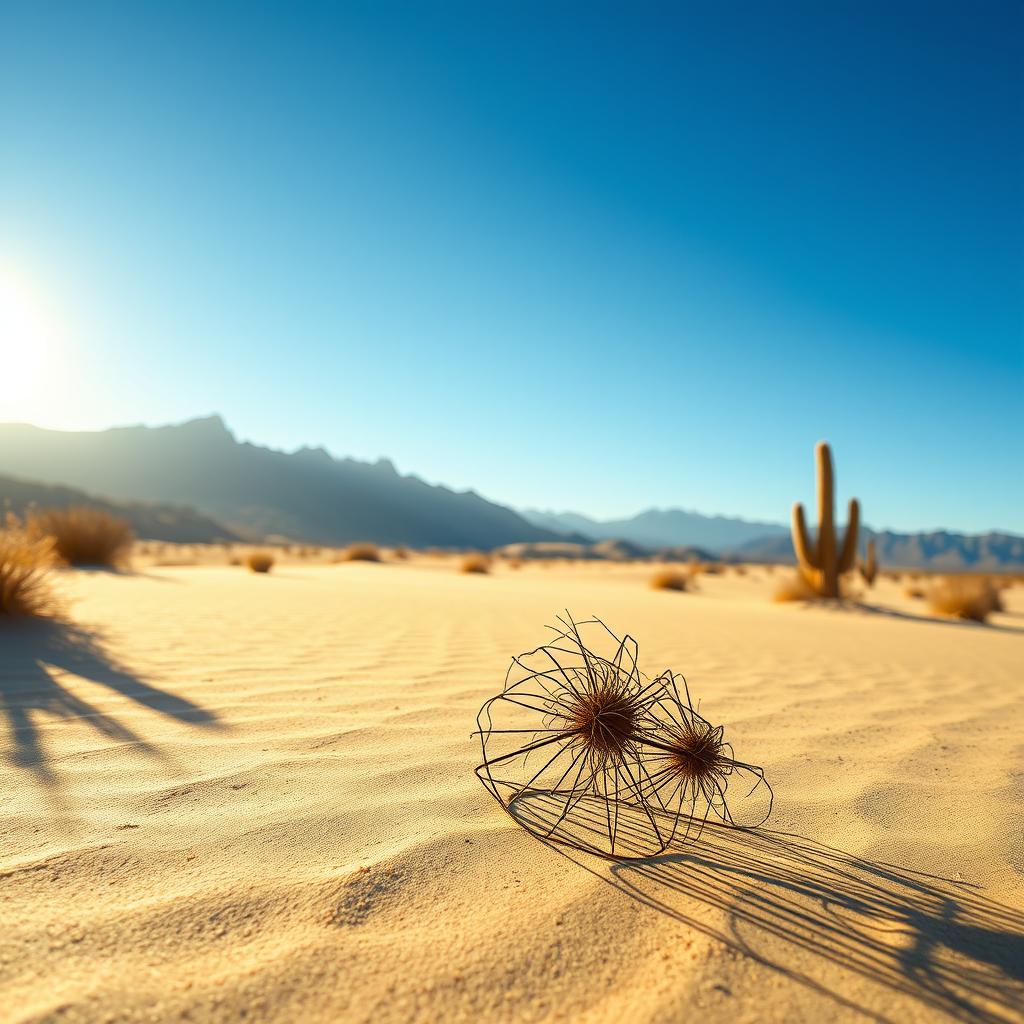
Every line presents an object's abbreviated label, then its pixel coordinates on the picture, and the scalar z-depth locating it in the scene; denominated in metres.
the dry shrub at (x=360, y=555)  23.17
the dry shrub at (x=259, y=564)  14.38
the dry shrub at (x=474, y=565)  20.16
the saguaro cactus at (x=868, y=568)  16.94
